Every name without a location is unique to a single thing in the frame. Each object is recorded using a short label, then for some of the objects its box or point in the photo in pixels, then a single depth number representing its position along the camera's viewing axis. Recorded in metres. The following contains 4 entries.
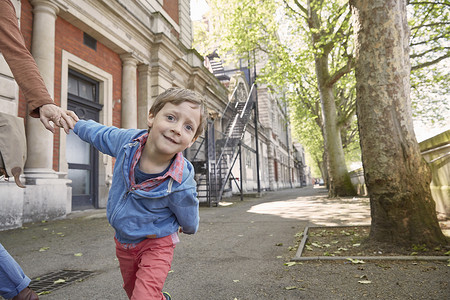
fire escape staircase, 11.27
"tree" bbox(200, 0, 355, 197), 13.63
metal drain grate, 2.94
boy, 1.64
